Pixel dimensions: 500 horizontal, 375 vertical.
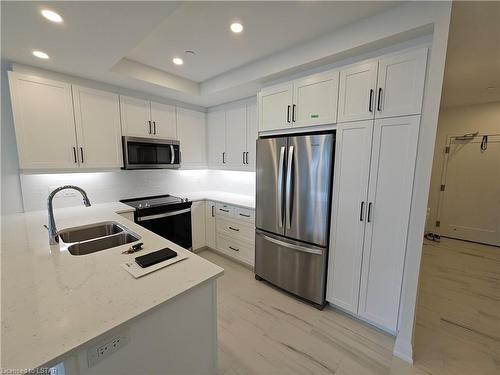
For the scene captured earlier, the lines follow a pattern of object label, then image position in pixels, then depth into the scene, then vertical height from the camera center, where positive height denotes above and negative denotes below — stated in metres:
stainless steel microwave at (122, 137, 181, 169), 2.81 +0.14
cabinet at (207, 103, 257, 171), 3.15 +0.44
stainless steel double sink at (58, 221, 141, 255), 1.60 -0.63
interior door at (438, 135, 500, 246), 3.89 -0.44
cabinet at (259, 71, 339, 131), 2.03 +0.65
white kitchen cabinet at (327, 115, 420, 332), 1.73 -0.42
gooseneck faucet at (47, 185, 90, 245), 1.42 -0.43
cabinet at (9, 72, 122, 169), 2.15 +0.42
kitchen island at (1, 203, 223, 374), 0.75 -0.60
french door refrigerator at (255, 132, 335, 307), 2.10 -0.47
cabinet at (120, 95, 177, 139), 2.83 +0.63
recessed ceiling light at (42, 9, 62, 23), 1.39 +0.97
